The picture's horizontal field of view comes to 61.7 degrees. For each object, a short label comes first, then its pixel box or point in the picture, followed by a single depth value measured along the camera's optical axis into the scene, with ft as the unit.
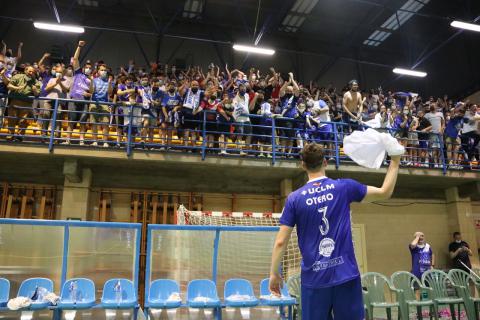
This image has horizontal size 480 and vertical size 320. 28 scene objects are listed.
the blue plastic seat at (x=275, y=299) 19.01
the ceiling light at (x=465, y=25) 38.19
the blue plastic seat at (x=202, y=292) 18.42
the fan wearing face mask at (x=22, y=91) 28.66
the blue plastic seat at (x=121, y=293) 17.13
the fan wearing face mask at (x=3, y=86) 28.35
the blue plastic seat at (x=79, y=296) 16.57
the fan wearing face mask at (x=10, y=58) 32.03
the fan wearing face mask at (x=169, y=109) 29.32
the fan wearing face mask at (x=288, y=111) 31.83
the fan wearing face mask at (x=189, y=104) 29.32
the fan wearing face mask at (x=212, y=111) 29.63
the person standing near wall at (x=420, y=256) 29.68
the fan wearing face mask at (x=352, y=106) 33.63
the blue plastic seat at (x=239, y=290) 19.01
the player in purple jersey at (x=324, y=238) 7.55
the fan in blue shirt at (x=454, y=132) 35.29
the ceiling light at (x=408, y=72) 46.29
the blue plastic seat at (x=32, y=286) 17.48
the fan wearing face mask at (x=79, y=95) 29.25
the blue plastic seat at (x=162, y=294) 17.59
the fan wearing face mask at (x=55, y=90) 29.15
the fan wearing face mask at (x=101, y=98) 29.50
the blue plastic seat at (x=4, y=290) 16.94
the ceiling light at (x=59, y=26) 37.47
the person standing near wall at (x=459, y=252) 34.68
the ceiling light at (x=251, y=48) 41.27
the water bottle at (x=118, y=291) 17.99
